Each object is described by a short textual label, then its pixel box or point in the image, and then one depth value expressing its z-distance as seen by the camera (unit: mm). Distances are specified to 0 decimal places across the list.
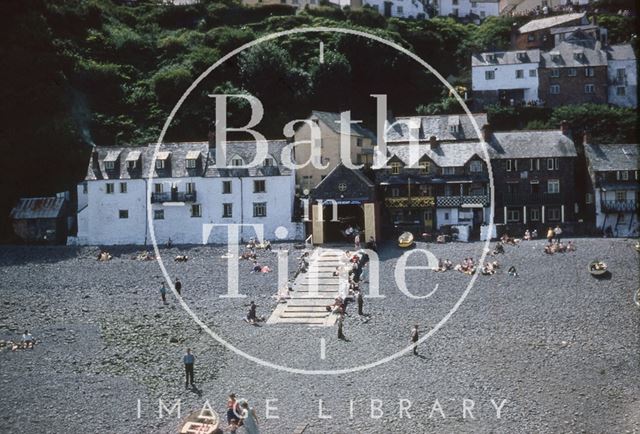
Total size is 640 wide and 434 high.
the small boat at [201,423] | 21703
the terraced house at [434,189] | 46531
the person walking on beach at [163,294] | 33625
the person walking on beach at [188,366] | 25375
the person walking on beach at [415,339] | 27906
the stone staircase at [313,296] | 31297
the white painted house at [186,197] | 45750
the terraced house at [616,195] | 45531
